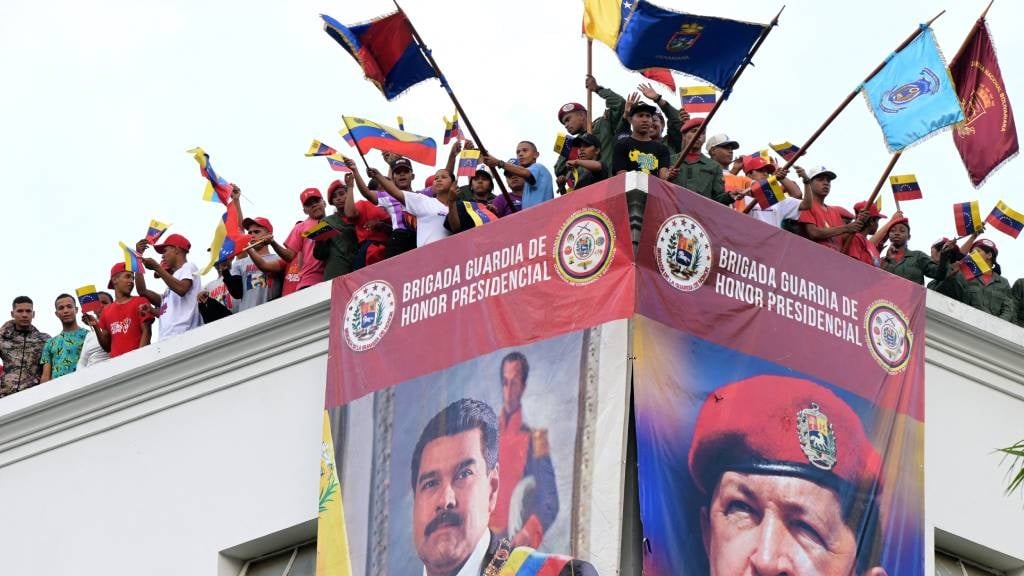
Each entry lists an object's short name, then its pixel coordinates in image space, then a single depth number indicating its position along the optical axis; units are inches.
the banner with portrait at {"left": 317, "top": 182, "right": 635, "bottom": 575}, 943.0
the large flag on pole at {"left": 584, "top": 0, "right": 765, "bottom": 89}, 1046.4
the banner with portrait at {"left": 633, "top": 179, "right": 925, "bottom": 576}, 946.7
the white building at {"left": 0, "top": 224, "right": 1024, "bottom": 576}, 1041.5
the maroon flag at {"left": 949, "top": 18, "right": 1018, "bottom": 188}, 1112.8
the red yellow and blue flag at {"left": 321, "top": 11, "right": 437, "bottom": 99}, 1119.0
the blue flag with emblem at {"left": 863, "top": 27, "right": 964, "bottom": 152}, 1049.5
